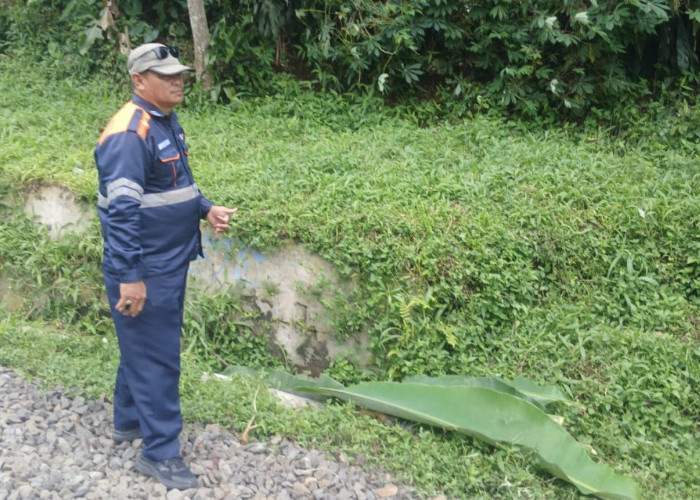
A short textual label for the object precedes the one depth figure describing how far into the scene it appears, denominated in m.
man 3.22
